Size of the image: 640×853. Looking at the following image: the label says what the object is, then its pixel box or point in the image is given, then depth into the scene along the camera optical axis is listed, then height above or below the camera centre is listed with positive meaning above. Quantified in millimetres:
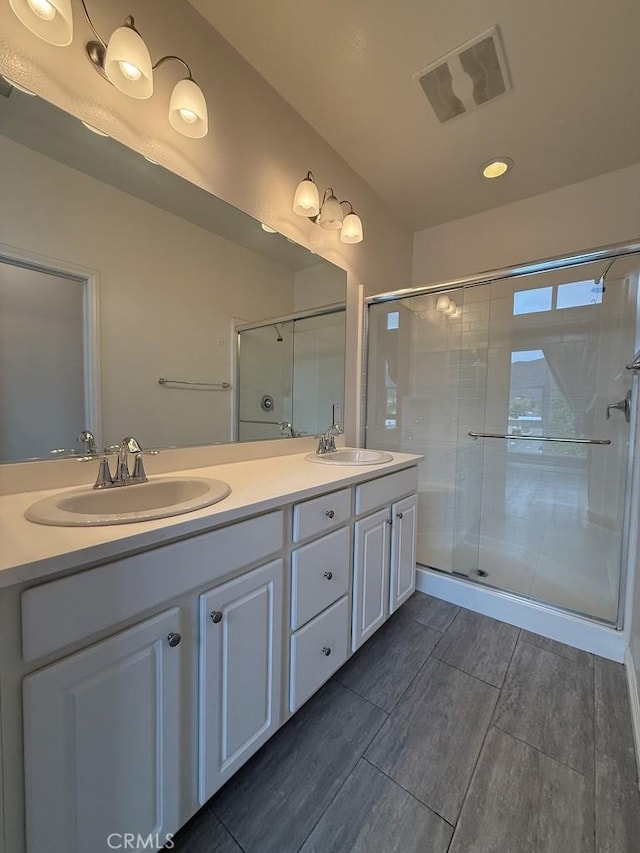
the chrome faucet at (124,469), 960 -178
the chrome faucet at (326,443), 1763 -165
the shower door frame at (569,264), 1488 +728
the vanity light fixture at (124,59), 822 +974
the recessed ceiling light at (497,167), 1819 +1369
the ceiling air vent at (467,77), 1276 +1387
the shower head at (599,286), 1964 +765
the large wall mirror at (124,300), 906 +374
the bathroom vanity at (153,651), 543 -508
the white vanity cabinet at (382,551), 1317 -603
